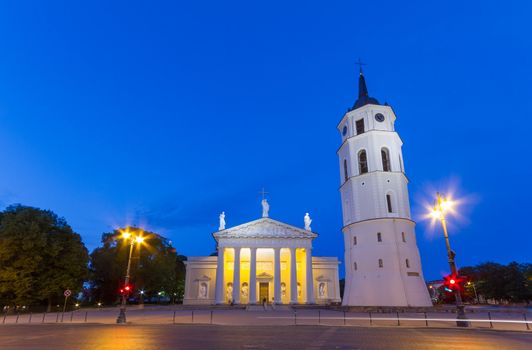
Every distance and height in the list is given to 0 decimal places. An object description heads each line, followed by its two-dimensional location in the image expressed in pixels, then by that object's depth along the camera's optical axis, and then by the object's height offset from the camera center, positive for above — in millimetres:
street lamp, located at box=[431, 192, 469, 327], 18500 +3541
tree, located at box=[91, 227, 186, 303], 56781 +4653
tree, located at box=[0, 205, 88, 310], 37656 +4130
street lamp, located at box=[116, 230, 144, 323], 22827 -888
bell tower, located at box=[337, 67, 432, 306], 33656 +8047
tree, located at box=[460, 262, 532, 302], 64000 +2348
